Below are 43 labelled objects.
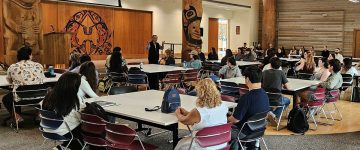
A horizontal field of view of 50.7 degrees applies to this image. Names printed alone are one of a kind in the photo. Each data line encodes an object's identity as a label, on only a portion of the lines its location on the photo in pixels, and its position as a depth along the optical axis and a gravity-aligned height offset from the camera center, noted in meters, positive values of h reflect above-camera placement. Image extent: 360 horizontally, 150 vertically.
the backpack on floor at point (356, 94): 9.08 -1.16
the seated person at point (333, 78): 7.00 -0.61
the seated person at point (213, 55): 13.26 -0.33
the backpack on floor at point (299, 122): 6.08 -1.22
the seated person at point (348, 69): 8.78 -0.54
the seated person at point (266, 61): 9.28 -0.38
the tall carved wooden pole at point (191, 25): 13.46 +0.73
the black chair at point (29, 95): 5.80 -0.76
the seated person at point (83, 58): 6.42 -0.22
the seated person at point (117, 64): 8.90 -0.44
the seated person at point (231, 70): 8.02 -0.52
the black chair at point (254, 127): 3.93 -0.87
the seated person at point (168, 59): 10.77 -0.38
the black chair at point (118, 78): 8.84 -0.76
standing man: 11.66 -0.17
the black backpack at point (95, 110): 3.86 -0.66
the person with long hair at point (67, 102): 3.93 -0.59
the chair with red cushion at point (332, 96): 6.75 -0.89
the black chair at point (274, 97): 5.87 -0.80
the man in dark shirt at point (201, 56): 12.47 -0.36
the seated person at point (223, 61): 10.47 -0.43
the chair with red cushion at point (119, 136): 3.37 -0.82
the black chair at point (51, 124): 3.94 -0.82
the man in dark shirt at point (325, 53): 16.76 -0.33
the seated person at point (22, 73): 5.88 -0.44
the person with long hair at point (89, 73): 5.03 -0.37
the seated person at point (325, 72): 7.45 -0.52
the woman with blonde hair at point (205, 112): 3.47 -0.61
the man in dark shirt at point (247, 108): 3.97 -0.66
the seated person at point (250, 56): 13.53 -0.37
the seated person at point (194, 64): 10.10 -0.49
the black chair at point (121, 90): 5.46 -0.65
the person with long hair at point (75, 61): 7.12 -0.29
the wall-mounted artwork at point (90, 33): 16.39 +0.57
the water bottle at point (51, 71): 7.05 -0.48
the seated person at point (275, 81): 6.23 -0.58
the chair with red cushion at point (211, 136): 3.32 -0.80
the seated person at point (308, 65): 9.03 -0.46
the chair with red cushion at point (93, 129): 3.73 -0.84
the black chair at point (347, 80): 8.40 -0.76
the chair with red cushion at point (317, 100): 6.27 -0.90
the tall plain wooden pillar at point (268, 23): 21.11 +1.26
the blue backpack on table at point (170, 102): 3.96 -0.59
